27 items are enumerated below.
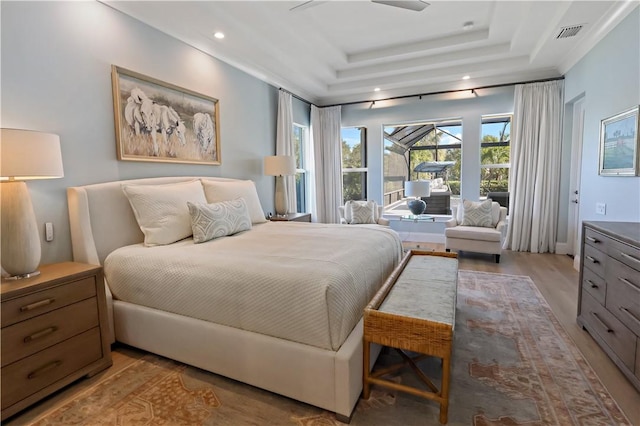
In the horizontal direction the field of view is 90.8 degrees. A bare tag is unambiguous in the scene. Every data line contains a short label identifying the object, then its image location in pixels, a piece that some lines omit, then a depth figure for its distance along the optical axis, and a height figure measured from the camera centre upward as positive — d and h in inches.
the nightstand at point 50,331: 63.6 -31.6
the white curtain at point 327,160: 239.5 +19.9
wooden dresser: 70.9 -28.0
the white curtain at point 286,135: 195.2 +31.7
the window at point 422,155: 228.2 +21.9
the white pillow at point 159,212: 101.2 -7.9
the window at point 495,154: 212.5 +20.1
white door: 174.7 +1.1
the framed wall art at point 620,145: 108.0 +13.7
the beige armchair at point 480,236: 171.3 -28.9
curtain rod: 187.5 +61.3
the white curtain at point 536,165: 186.2 +10.8
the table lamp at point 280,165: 174.9 +11.7
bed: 63.2 -25.2
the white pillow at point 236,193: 130.5 -2.4
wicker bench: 60.4 -27.4
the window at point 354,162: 251.0 +18.9
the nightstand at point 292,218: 171.0 -17.6
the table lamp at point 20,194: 67.7 -0.7
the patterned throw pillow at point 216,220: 104.7 -11.3
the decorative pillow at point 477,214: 185.8 -18.0
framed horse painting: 109.3 +26.4
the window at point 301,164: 229.8 +16.5
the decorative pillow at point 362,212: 199.2 -16.9
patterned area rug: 63.4 -46.5
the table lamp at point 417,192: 191.3 -4.6
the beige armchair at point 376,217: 198.2 -21.1
